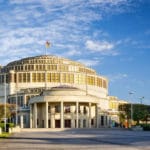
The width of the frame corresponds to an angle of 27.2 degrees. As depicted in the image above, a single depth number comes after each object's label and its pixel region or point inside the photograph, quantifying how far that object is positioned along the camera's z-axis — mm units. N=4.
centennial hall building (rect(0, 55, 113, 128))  79820
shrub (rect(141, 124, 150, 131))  64427
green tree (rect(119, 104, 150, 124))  91119
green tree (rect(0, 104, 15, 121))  67499
